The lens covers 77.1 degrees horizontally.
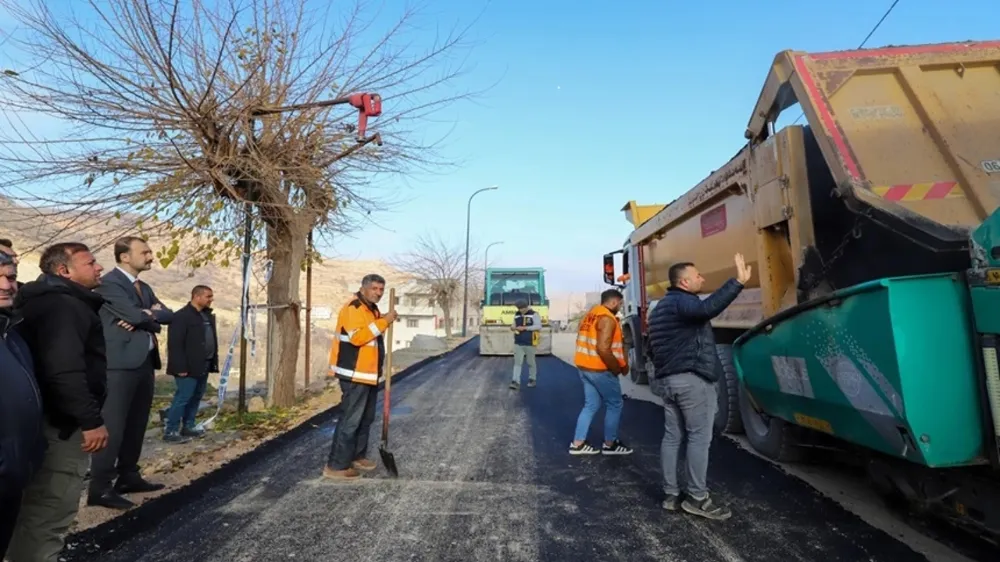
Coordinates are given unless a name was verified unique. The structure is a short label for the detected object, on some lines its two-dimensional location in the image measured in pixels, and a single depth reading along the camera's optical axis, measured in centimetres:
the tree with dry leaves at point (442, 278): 3884
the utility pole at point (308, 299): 915
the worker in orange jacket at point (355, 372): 495
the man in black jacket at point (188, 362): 616
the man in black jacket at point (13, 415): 226
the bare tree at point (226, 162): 607
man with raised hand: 405
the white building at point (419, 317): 4638
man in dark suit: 413
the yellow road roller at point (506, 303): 1844
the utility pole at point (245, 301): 710
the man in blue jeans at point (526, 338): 1120
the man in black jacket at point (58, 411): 270
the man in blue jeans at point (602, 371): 588
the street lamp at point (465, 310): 3141
